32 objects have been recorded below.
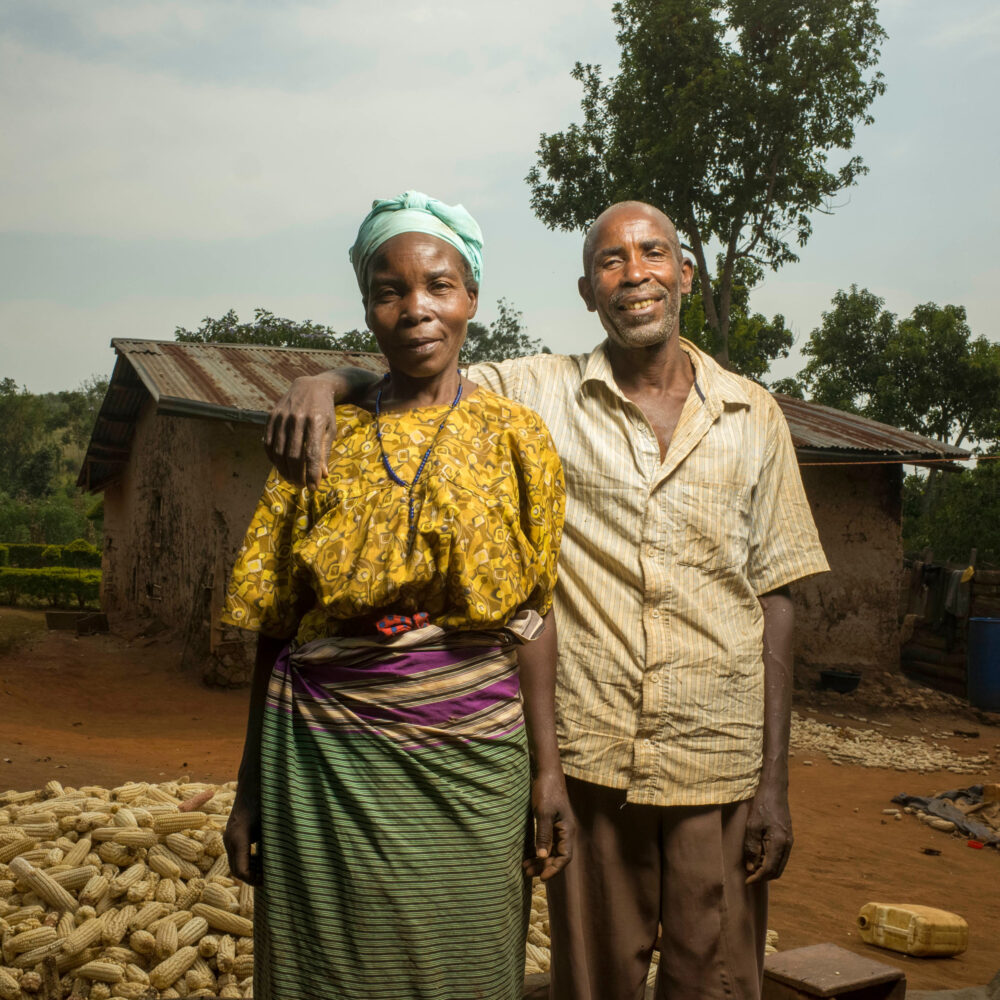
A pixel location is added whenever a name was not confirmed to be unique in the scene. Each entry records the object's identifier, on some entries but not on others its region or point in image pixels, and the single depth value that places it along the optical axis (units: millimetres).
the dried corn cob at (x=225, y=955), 3068
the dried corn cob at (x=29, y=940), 3047
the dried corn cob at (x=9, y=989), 2912
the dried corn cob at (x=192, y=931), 3156
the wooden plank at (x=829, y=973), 2598
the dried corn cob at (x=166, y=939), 3100
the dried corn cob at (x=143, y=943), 3098
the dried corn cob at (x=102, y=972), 2979
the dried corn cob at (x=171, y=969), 2984
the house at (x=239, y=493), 9109
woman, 1489
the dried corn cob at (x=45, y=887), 3283
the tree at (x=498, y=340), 40156
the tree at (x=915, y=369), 18672
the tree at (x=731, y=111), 16594
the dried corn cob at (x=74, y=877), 3350
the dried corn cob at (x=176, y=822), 3623
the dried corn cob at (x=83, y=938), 3045
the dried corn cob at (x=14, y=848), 3549
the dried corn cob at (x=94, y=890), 3312
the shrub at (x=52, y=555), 19703
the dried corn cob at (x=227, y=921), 3211
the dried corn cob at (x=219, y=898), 3314
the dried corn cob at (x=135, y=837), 3531
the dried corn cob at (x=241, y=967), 3078
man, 1954
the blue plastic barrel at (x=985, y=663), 10703
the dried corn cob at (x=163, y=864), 3455
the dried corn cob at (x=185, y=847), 3545
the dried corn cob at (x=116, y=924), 3135
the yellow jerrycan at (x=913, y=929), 4098
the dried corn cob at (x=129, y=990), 2934
